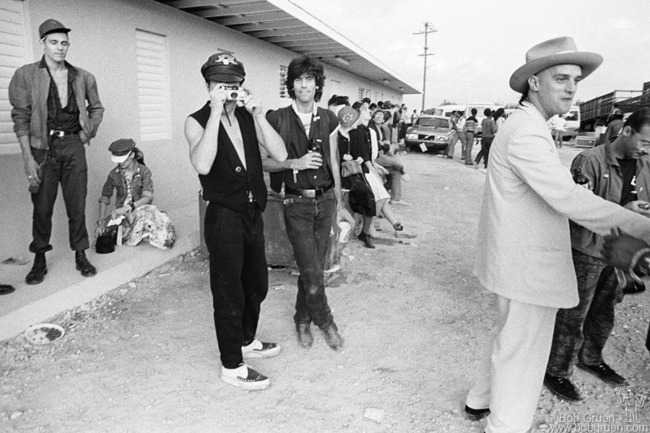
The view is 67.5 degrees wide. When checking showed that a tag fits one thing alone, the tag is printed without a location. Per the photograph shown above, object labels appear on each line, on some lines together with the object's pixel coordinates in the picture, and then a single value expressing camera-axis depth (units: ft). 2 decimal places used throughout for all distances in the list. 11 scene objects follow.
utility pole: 158.30
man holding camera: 9.18
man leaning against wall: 13.39
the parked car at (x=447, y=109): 91.48
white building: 16.53
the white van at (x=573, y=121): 86.89
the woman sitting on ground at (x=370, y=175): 20.77
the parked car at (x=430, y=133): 64.66
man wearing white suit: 6.89
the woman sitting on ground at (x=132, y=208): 17.75
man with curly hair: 11.49
